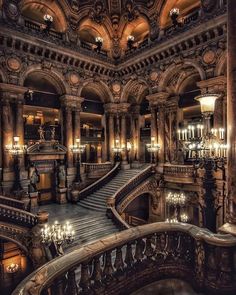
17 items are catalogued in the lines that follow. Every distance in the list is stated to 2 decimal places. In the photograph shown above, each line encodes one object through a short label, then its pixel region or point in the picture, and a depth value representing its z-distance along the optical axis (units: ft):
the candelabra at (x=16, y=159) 42.52
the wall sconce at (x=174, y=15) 46.63
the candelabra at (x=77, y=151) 53.13
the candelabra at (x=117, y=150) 62.23
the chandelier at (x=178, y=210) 39.65
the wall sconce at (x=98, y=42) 56.95
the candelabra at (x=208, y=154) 12.89
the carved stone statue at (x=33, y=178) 45.10
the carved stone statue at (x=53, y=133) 50.31
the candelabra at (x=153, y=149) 53.01
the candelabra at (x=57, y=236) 26.47
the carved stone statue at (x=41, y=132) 47.61
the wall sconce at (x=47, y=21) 47.37
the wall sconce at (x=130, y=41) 59.30
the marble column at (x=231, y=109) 11.93
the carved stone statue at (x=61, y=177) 50.83
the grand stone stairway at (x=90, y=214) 35.14
